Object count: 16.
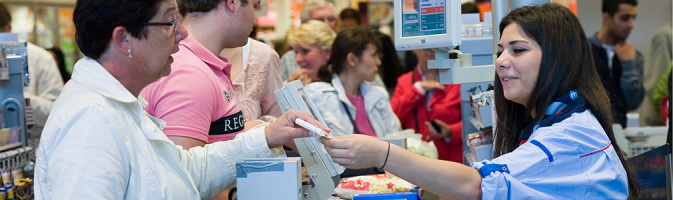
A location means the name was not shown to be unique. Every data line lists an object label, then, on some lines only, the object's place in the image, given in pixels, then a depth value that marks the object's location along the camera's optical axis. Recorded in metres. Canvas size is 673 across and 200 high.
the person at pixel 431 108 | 5.04
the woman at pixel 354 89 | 4.64
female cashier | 2.15
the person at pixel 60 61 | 7.26
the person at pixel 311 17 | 6.05
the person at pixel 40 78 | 5.06
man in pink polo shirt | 2.35
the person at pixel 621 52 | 5.88
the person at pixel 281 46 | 7.34
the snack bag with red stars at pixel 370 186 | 3.07
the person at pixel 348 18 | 7.44
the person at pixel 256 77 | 3.38
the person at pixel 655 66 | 6.02
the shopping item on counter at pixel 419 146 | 3.89
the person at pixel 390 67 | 6.14
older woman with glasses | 1.69
